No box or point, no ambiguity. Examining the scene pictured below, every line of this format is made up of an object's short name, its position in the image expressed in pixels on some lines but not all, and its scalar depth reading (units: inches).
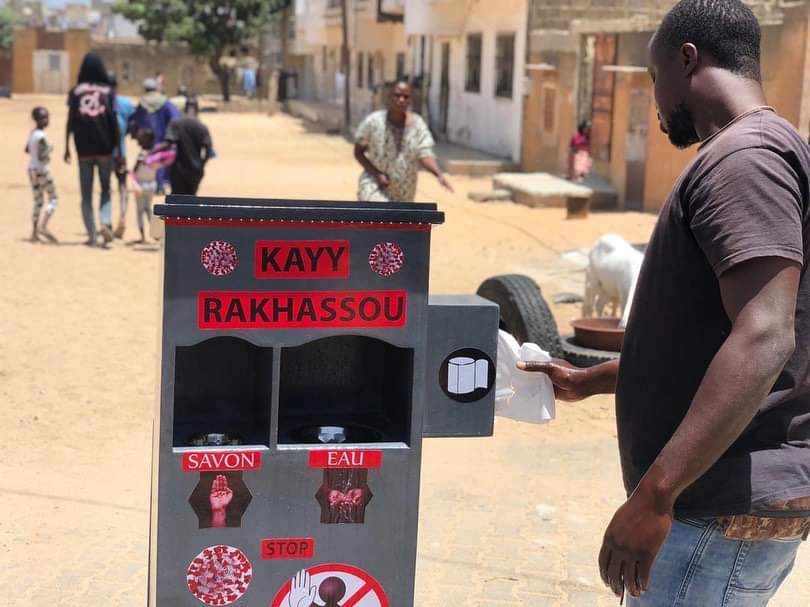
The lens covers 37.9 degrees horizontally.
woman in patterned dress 319.3
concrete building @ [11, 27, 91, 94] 2266.2
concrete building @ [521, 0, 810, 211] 516.4
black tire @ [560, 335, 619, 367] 254.1
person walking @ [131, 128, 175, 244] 446.9
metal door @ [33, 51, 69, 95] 2274.9
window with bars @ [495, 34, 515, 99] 944.3
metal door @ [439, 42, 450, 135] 1141.1
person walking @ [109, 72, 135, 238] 447.2
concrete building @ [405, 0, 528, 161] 923.4
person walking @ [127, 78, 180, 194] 472.1
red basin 259.3
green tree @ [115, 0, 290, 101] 2011.6
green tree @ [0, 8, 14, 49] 2925.7
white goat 312.0
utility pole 1371.8
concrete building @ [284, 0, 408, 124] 1440.7
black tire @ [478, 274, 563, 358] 261.0
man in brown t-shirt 77.2
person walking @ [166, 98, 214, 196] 443.8
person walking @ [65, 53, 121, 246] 436.8
